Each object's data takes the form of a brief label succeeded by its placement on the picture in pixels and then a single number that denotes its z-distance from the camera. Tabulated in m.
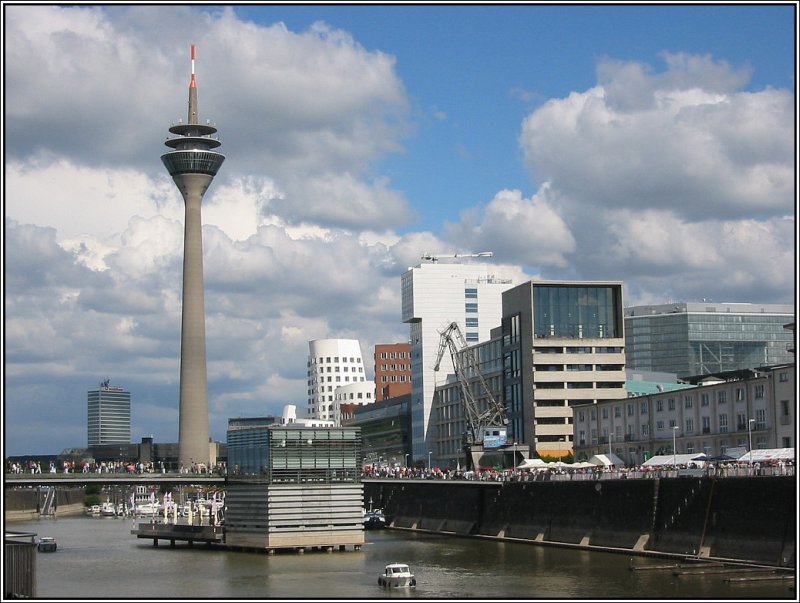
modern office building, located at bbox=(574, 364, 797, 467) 122.88
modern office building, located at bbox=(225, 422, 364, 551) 108.38
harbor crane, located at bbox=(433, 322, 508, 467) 180.62
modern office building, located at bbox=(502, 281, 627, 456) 183.00
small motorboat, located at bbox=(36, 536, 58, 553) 117.88
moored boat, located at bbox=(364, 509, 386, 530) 158.75
